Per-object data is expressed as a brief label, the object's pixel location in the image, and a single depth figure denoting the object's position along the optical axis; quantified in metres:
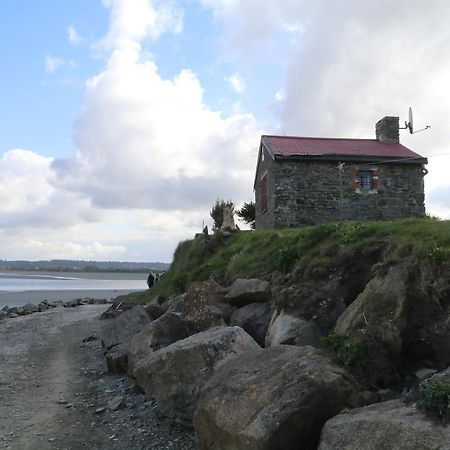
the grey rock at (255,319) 11.35
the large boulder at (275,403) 6.37
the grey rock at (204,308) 12.20
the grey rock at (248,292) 12.49
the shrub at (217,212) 34.91
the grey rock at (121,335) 13.55
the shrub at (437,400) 5.25
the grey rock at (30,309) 32.76
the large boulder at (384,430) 5.02
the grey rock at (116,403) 10.61
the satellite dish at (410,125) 29.65
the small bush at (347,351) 7.55
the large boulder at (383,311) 7.96
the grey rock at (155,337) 12.05
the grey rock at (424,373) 7.56
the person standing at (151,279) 37.60
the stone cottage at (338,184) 25.52
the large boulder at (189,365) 9.12
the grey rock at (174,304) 14.80
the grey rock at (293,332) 9.28
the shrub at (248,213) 40.72
